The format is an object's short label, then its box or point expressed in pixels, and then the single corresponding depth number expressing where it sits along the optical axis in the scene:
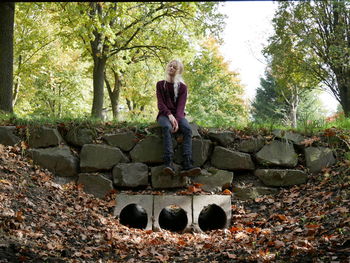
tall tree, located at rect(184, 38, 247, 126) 17.69
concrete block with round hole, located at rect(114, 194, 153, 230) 5.72
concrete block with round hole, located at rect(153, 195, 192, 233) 5.69
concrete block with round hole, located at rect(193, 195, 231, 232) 5.69
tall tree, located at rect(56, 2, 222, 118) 9.05
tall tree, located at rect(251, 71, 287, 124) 28.72
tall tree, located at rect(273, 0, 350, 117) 10.19
